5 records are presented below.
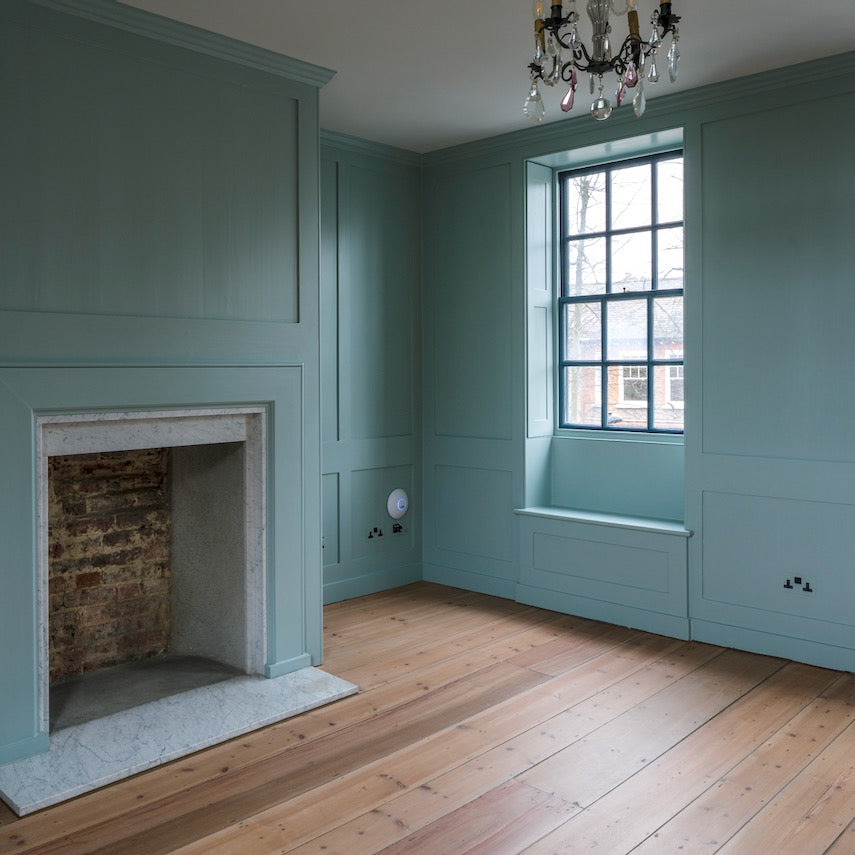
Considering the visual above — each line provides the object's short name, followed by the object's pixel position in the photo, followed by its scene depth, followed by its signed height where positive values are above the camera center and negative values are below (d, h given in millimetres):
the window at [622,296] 4848 +634
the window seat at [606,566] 4535 -925
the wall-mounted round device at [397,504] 5539 -658
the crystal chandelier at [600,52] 2201 +926
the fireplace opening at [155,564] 3732 -751
